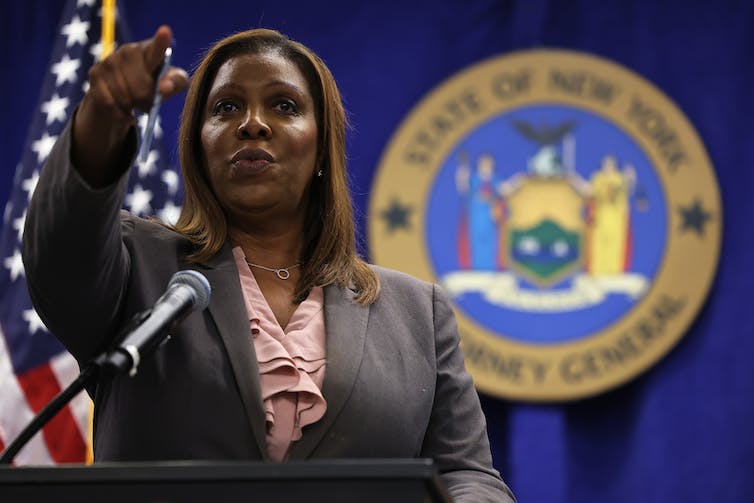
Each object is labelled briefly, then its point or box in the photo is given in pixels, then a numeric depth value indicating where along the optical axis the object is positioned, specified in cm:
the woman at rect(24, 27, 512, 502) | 447
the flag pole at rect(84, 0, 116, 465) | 648
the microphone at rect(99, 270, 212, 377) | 436
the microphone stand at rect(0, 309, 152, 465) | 434
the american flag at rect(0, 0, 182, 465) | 605
